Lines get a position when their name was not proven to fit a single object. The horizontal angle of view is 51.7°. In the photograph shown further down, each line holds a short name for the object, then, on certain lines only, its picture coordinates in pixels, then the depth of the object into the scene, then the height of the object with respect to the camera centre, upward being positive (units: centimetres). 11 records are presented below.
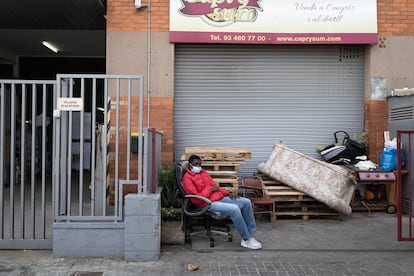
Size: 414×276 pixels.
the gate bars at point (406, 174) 807 -69
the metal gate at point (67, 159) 586 -32
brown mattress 762 -70
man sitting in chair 630 -97
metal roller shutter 947 +94
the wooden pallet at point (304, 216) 802 -148
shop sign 891 +247
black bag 907 -27
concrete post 574 -121
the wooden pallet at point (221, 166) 772 -51
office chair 645 -128
